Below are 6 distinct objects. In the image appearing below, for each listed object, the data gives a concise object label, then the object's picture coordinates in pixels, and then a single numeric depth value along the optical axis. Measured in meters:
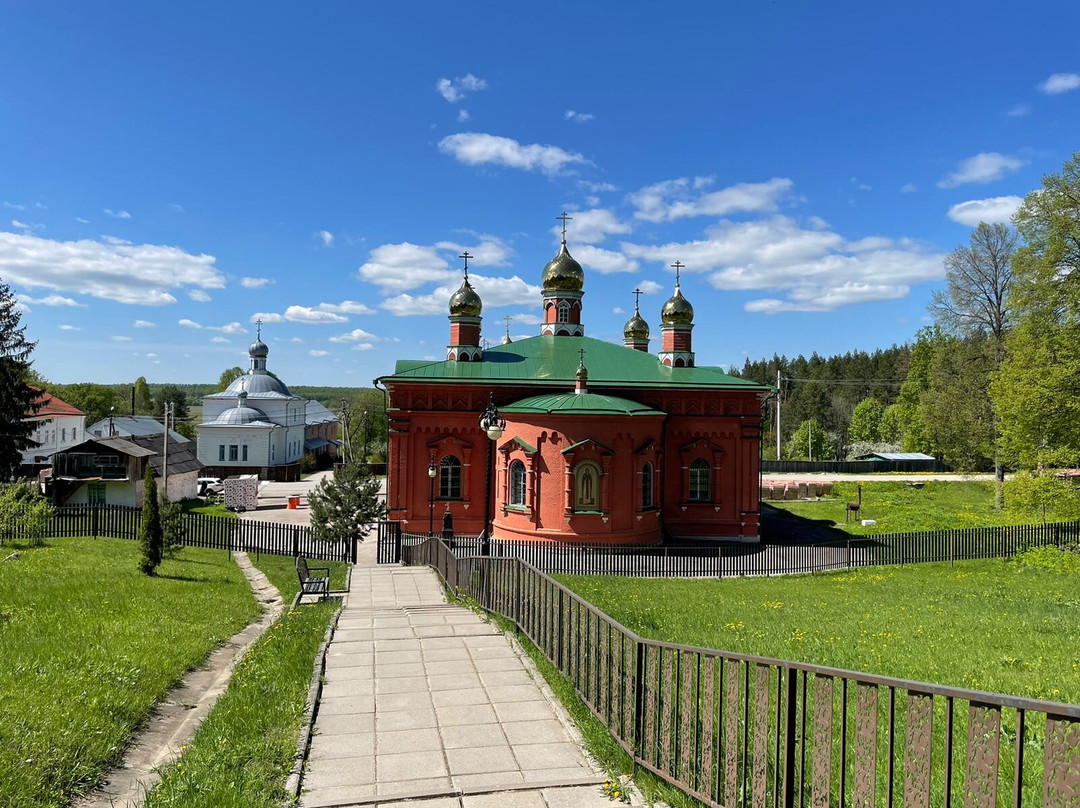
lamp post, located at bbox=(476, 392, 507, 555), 16.25
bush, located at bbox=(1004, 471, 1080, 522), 19.30
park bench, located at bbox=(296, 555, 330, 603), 12.07
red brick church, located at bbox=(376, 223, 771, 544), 20.56
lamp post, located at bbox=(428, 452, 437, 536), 19.79
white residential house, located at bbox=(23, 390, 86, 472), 46.63
